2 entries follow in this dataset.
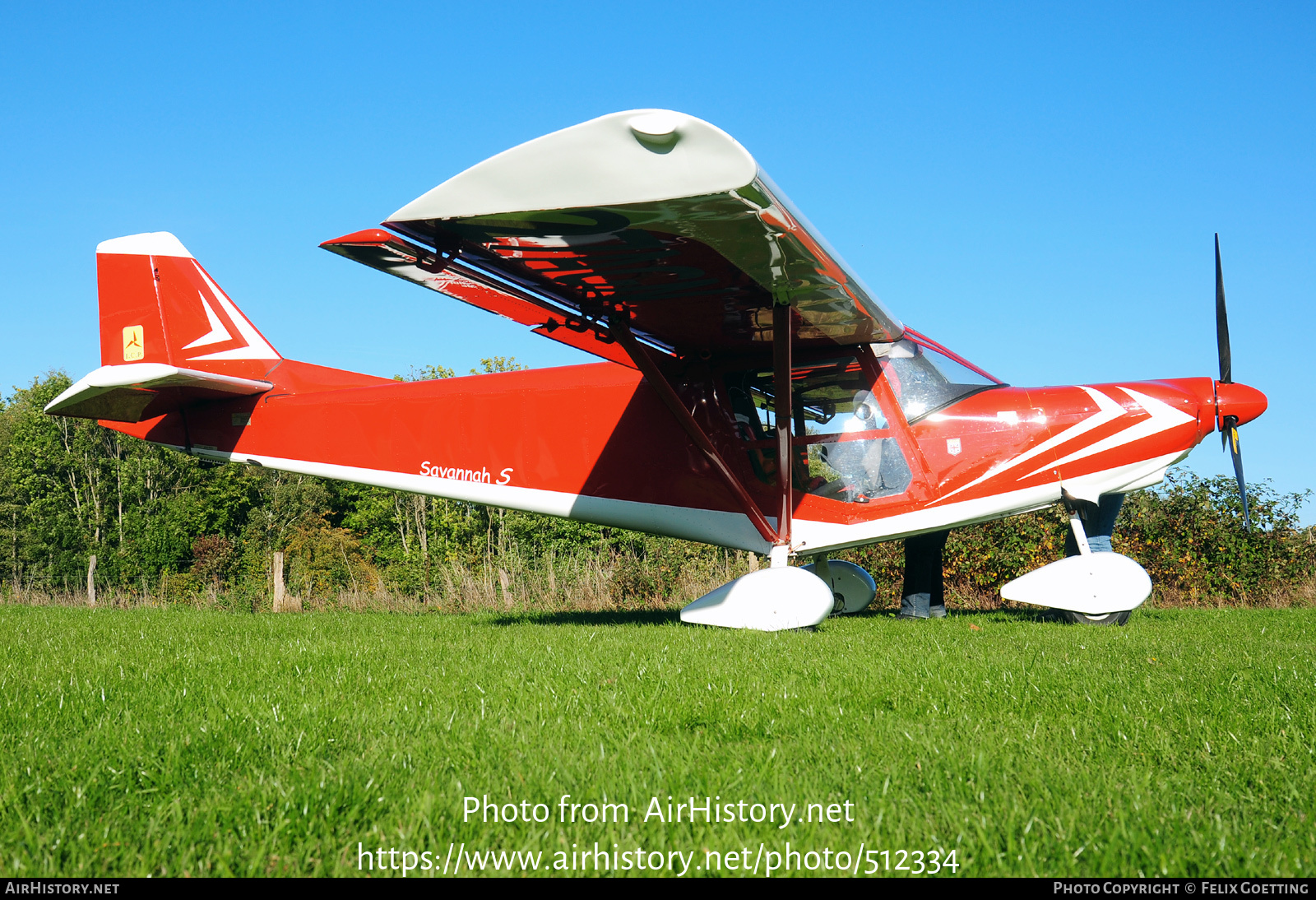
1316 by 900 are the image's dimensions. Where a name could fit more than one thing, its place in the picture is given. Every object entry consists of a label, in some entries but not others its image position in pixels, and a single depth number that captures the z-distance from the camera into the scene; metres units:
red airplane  4.68
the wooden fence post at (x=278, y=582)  11.77
